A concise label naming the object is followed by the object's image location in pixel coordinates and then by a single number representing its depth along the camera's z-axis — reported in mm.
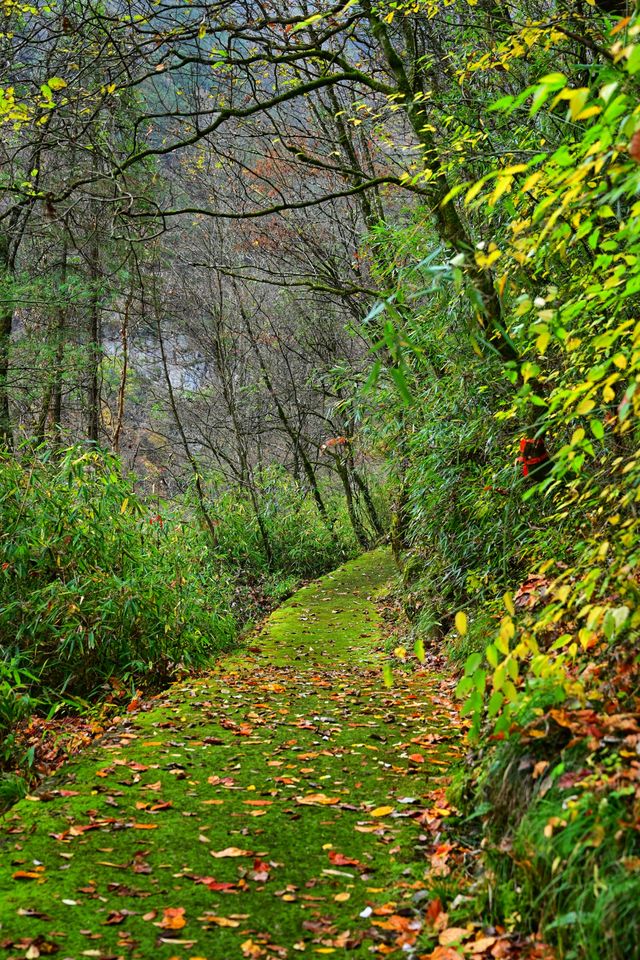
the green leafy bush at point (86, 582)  4961
